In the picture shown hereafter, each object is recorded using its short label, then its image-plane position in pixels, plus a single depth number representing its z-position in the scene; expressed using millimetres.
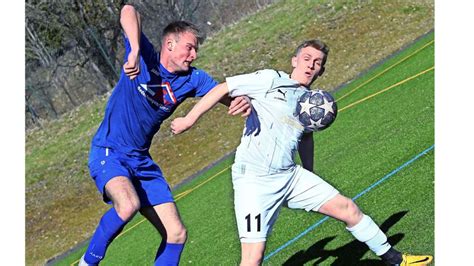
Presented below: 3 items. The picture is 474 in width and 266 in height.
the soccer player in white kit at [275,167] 10016
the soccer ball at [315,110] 10094
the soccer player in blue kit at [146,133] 10898
